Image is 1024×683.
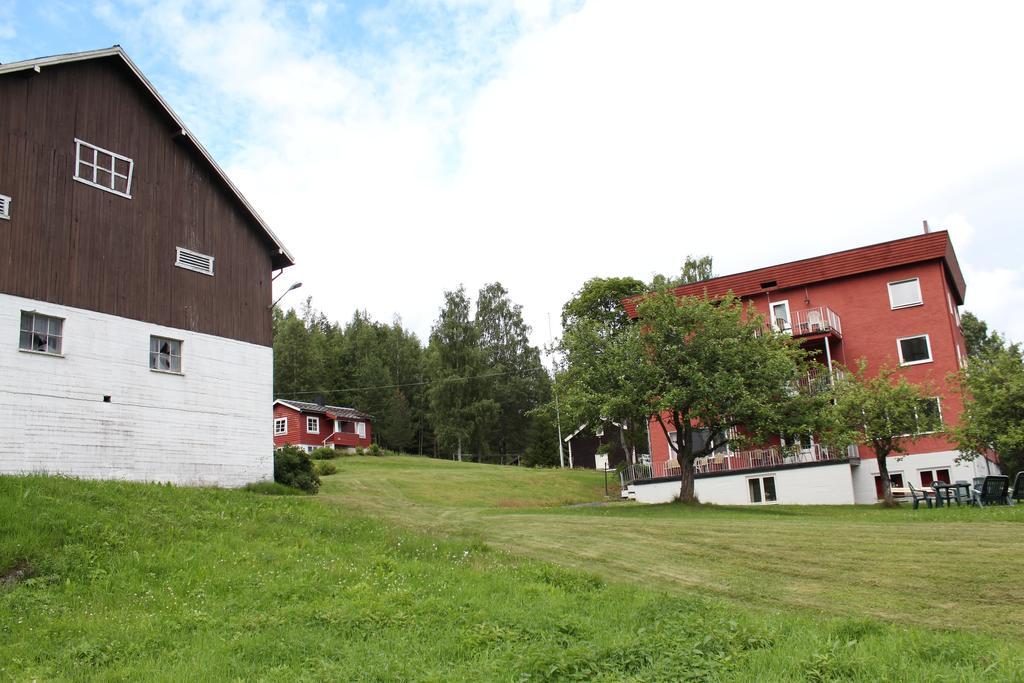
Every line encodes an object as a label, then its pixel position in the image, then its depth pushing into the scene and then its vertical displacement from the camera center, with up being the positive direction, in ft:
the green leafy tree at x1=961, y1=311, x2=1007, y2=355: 212.23 +31.57
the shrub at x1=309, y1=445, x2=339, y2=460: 164.64 +8.64
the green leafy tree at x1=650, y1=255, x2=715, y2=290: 190.90 +47.29
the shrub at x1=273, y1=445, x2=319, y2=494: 85.97 +2.92
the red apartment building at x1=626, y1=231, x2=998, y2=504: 113.29 +17.87
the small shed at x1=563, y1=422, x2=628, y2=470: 197.15 +7.07
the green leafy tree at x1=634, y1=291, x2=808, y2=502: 86.84 +10.66
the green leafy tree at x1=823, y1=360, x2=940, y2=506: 91.04 +4.77
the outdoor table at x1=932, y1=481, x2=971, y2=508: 83.52 -3.61
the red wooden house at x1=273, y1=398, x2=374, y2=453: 182.09 +16.01
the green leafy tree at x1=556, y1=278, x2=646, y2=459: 89.41 +10.91
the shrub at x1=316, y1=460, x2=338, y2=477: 130.72 +4.25
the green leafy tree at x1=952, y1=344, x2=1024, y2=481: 85.56 +4.76
